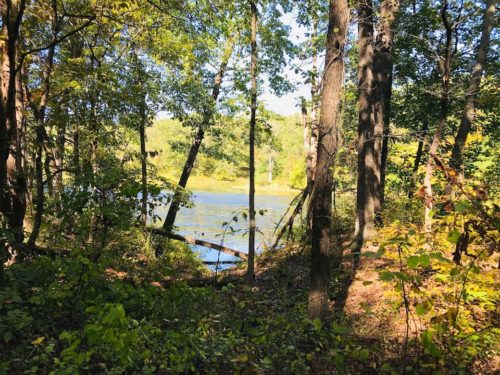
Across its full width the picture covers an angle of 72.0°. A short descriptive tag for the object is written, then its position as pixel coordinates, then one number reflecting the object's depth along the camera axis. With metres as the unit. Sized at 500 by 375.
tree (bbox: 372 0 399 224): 8.83
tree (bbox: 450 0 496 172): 9.71
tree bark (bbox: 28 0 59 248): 5.31
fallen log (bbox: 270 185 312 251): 9.62
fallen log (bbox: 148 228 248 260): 10.66
